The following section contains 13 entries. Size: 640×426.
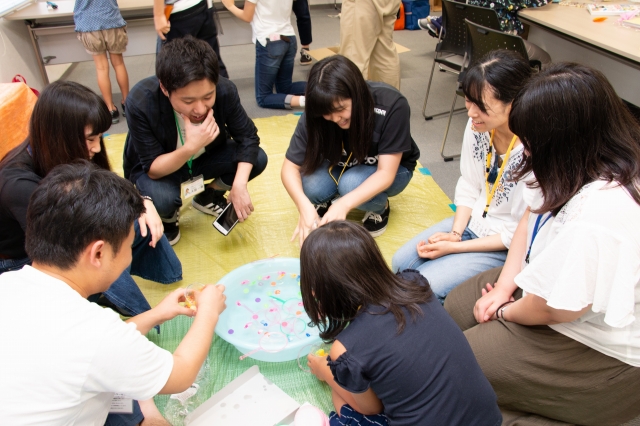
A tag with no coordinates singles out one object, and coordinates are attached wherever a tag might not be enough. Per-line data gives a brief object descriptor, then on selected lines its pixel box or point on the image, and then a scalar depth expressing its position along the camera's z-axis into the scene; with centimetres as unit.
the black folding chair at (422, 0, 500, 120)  266
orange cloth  240
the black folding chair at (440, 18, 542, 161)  231
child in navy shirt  103
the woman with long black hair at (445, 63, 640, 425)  101
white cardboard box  134
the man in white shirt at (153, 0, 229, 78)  306
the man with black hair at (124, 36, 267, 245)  175
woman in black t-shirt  170
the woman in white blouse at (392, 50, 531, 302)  151
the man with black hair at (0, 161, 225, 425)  86
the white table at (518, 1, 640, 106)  248
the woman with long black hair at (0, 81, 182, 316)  139
